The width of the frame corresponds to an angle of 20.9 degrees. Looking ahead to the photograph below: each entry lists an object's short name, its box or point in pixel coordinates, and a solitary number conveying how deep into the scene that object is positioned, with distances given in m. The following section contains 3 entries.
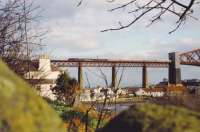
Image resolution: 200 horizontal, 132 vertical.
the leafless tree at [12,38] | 11.84
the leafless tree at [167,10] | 5.57
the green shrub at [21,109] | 2.10
